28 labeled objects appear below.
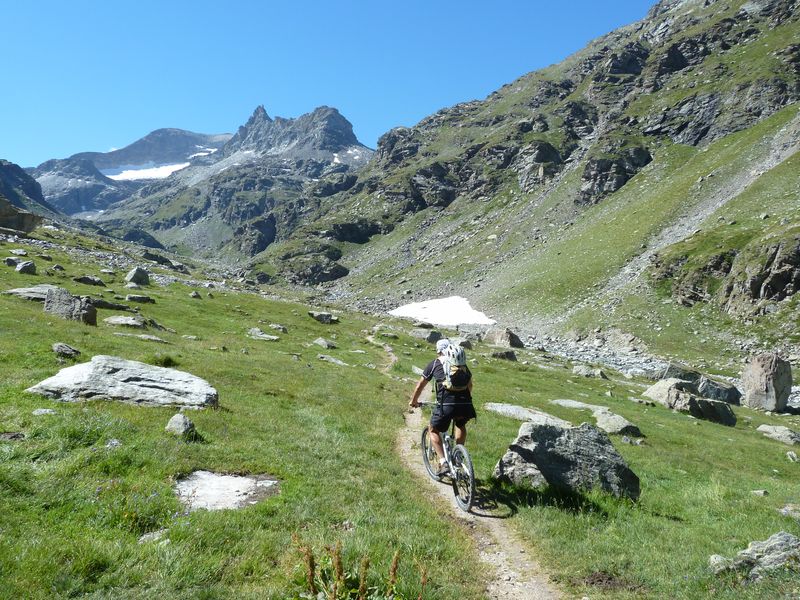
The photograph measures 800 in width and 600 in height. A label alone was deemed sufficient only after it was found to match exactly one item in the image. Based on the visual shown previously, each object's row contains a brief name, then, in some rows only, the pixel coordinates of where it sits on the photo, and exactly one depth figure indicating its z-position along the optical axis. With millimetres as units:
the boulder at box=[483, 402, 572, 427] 23761
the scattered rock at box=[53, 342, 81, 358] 18359
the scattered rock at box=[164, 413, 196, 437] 12077
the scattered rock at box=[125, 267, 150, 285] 59000
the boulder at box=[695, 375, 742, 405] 40250
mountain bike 10899
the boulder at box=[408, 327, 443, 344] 60719
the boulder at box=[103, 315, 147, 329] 31391
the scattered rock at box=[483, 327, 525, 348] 68275
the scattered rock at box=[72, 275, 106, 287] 48084
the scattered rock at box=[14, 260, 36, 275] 45094
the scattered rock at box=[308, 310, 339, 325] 61703
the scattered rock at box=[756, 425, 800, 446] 29609
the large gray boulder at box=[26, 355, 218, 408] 13844
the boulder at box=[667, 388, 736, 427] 34094
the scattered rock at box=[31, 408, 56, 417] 11552
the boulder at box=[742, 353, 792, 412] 39531
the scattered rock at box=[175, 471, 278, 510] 9078
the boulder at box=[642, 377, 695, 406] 37406
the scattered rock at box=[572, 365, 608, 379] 46812
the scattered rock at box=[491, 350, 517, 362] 54125
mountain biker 11805
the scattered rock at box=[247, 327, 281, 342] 40694
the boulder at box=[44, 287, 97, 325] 28984
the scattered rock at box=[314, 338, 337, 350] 42591
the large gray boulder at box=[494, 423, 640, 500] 12406
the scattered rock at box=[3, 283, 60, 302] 31934
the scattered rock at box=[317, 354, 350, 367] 34869
